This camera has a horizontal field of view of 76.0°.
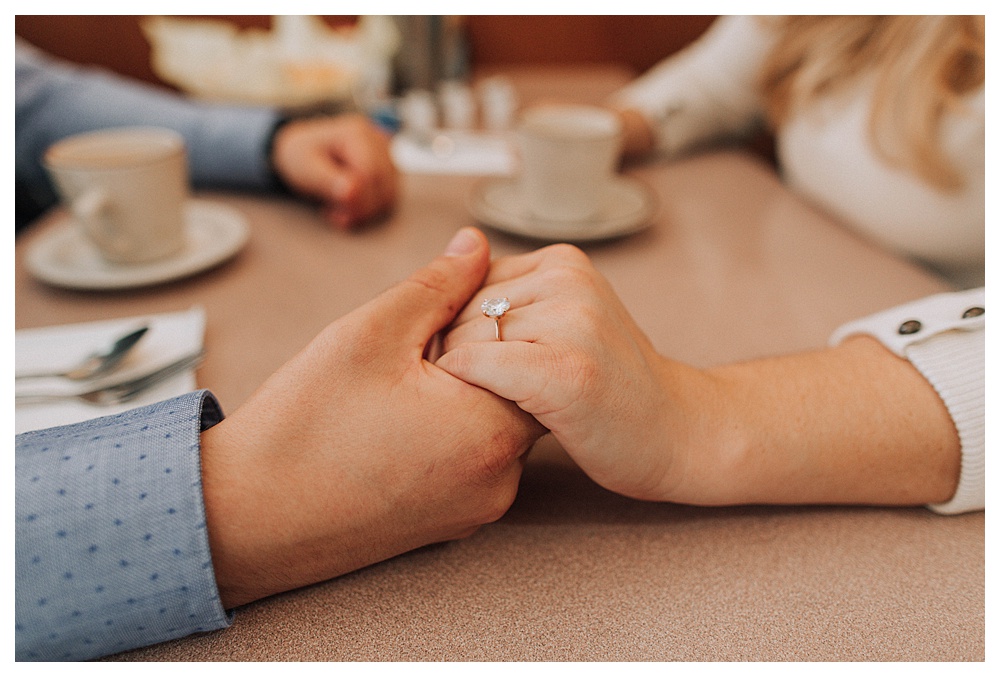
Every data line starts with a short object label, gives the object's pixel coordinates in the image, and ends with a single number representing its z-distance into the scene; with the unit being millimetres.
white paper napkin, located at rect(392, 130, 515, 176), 975
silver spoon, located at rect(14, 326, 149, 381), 458
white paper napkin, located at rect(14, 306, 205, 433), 433
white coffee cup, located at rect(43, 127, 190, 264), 597
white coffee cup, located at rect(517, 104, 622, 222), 678
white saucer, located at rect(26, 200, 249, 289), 608
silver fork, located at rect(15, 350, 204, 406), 439
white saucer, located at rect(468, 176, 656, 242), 694
